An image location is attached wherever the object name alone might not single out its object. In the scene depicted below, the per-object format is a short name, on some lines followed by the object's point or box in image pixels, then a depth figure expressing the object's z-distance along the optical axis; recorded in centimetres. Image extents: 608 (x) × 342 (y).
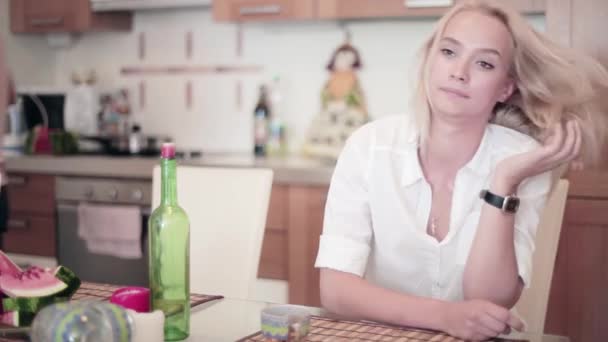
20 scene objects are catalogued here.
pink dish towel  338
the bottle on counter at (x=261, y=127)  363
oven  340
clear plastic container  114
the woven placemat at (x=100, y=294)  159
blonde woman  167
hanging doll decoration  347
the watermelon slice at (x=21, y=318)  137
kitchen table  136
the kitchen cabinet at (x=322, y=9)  314
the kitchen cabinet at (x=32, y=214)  361
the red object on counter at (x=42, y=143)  380
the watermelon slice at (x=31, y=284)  137
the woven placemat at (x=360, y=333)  133
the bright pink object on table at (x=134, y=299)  140
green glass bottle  137
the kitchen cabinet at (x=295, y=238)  311
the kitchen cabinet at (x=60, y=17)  379
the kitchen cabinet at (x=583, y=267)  283
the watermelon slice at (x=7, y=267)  143
